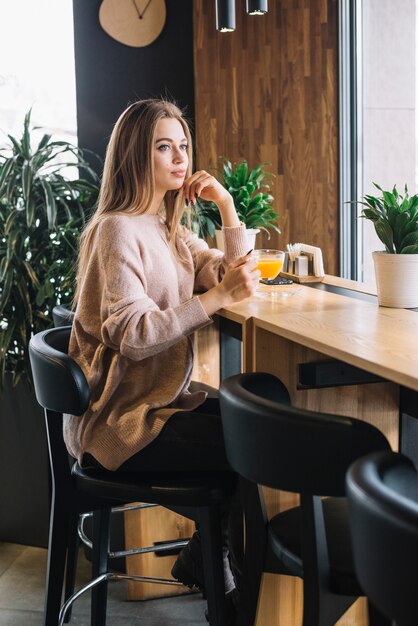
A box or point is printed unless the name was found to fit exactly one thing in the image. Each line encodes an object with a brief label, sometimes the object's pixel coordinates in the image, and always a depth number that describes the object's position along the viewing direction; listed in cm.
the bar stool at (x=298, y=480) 133
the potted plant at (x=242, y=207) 325
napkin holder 280
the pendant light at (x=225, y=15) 295
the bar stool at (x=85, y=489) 196
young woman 204
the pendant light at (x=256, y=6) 285
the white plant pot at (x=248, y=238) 297
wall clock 448
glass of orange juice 258
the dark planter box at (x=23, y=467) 339
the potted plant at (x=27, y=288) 331
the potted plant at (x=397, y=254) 218
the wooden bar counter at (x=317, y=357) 189
